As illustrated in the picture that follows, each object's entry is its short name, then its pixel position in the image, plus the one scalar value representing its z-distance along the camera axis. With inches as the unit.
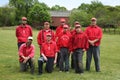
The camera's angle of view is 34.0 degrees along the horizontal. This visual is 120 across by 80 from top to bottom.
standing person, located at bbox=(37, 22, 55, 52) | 291.5
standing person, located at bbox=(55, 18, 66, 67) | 299.5
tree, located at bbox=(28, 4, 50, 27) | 2153.2
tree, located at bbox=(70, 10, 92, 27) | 1924.3
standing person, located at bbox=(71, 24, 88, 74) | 283.5
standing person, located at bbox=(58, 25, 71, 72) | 290.1
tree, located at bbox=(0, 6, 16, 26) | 2242.0
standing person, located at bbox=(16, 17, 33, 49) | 297.2
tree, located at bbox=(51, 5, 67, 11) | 3546.6
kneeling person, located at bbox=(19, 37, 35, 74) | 277.5
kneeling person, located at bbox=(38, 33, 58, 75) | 281.0
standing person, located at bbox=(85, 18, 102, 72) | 294.2
